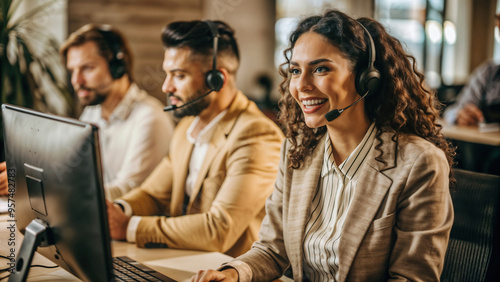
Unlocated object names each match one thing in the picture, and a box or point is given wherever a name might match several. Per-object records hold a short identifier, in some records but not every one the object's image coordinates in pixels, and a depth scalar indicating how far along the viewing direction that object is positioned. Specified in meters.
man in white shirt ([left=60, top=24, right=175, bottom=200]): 2.43
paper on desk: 1.42
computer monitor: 0.96
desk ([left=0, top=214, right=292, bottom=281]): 1.33
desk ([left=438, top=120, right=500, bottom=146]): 3.12
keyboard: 1.30
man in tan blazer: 1.65
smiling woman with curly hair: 1.20
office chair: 1.36
